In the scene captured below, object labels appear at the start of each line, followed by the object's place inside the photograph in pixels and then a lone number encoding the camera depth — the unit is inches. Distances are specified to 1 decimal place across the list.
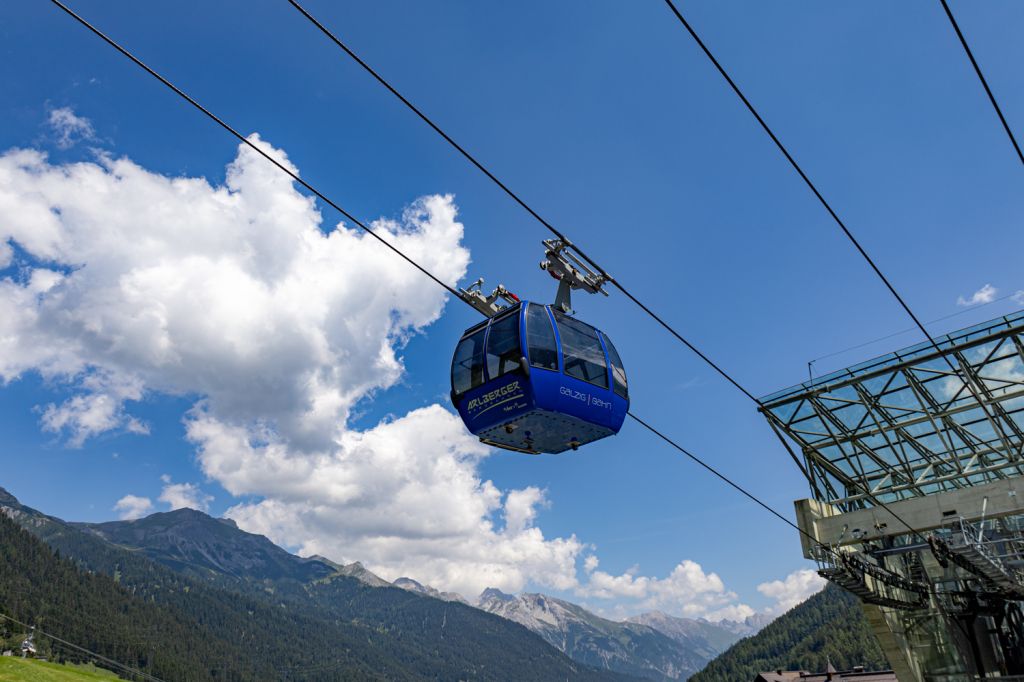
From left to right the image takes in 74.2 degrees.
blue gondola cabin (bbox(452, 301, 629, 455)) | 514.0
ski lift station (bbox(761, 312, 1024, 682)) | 979.3
